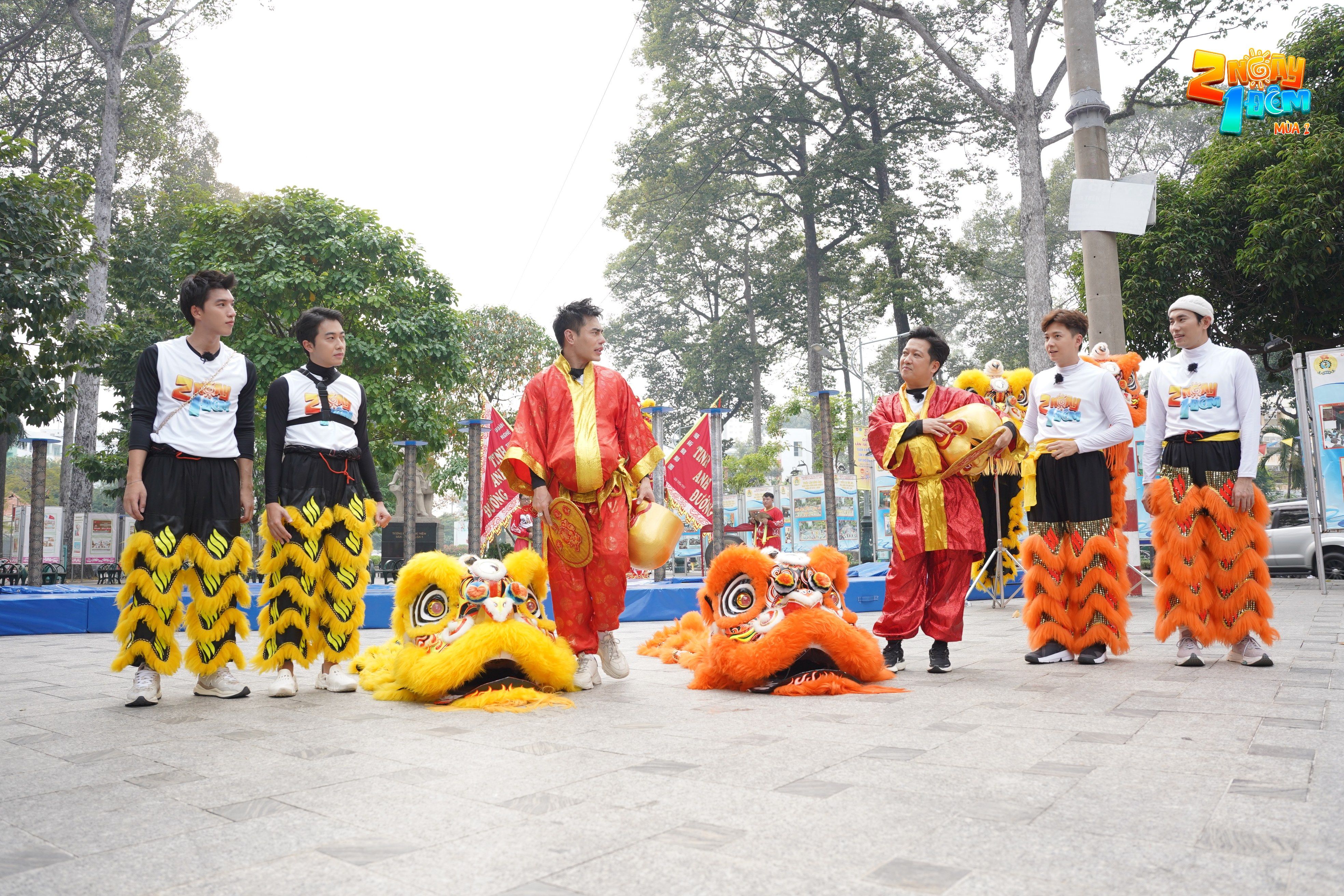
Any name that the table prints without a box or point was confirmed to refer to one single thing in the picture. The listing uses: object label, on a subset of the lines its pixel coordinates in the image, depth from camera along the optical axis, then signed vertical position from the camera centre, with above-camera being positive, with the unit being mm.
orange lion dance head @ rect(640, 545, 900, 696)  3670 -426
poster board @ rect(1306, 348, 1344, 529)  9305 +1192
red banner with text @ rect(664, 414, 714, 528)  11367 +638
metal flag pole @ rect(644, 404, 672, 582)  10891 +759
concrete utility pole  7977 +3356
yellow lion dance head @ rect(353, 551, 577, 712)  3434 -415
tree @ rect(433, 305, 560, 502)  25031 +4982
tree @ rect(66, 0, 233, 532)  18750 +10650
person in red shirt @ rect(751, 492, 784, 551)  11086 -9
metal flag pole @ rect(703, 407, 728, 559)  11133 +944
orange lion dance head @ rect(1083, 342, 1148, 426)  6902 +1144
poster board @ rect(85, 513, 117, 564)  15727 +76
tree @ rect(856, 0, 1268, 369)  13984 +7516
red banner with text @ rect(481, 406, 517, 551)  11438 +600
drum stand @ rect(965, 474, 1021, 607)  8539 -422
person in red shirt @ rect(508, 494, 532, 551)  11708 +157
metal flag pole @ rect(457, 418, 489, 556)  10430 +613
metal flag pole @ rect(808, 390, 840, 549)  10156 +703
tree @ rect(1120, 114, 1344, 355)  10094 +3261
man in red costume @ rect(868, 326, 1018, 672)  4203 +30
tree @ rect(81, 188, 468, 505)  14773 +4181
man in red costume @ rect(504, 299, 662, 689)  3969 +305
